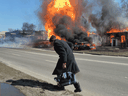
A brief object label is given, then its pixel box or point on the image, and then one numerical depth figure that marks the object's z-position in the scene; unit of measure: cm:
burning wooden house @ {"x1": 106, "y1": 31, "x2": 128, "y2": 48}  2868
